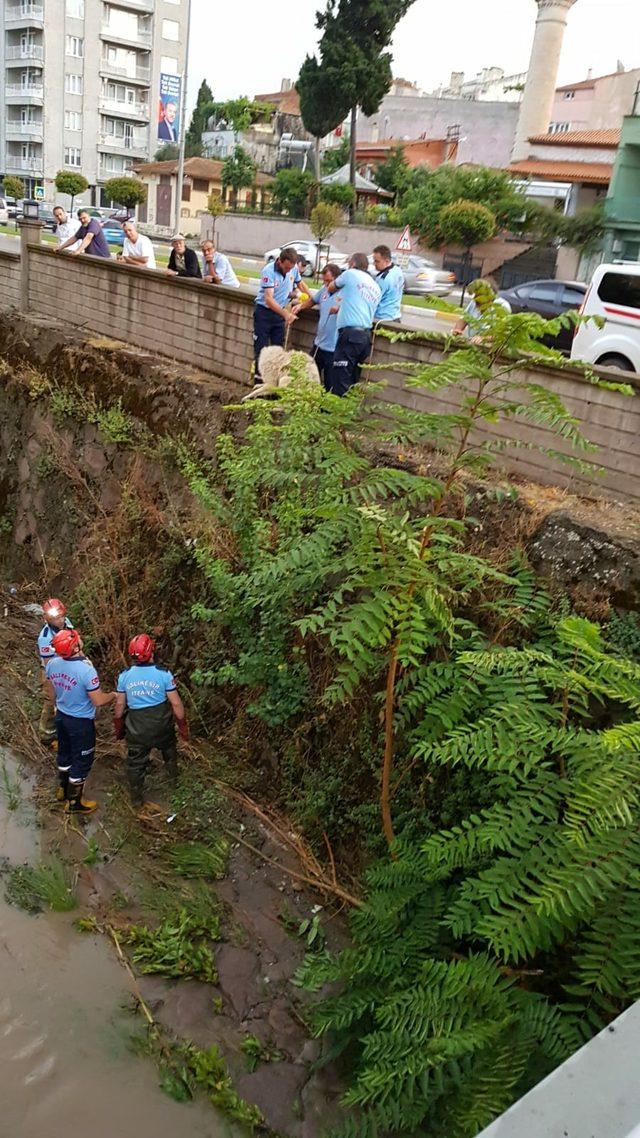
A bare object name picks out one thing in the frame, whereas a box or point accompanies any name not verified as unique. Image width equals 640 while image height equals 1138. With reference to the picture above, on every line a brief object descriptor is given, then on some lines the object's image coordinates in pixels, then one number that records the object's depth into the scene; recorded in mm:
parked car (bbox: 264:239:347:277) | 30375
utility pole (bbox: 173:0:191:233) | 32312
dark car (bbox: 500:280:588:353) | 17250
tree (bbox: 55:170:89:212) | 38812
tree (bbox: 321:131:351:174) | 48781
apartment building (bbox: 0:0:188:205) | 52531
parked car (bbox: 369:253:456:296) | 26594
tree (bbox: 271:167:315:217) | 41062
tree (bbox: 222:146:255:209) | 47250
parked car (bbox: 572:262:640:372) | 10172
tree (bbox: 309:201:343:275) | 32312
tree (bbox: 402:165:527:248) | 32781
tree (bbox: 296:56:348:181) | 39688
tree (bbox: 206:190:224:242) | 37250
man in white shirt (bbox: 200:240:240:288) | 11098
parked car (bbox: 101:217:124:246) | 32406
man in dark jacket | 11062
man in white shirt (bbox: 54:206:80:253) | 12859
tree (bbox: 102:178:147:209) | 38781
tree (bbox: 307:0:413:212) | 39062
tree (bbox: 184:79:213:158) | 65188
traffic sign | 21003
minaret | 40562
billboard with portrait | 33094
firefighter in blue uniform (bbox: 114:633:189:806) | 6402
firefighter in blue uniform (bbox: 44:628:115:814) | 6402
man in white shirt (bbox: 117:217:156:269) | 11984
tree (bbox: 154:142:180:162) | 60400
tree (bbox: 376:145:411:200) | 40759
